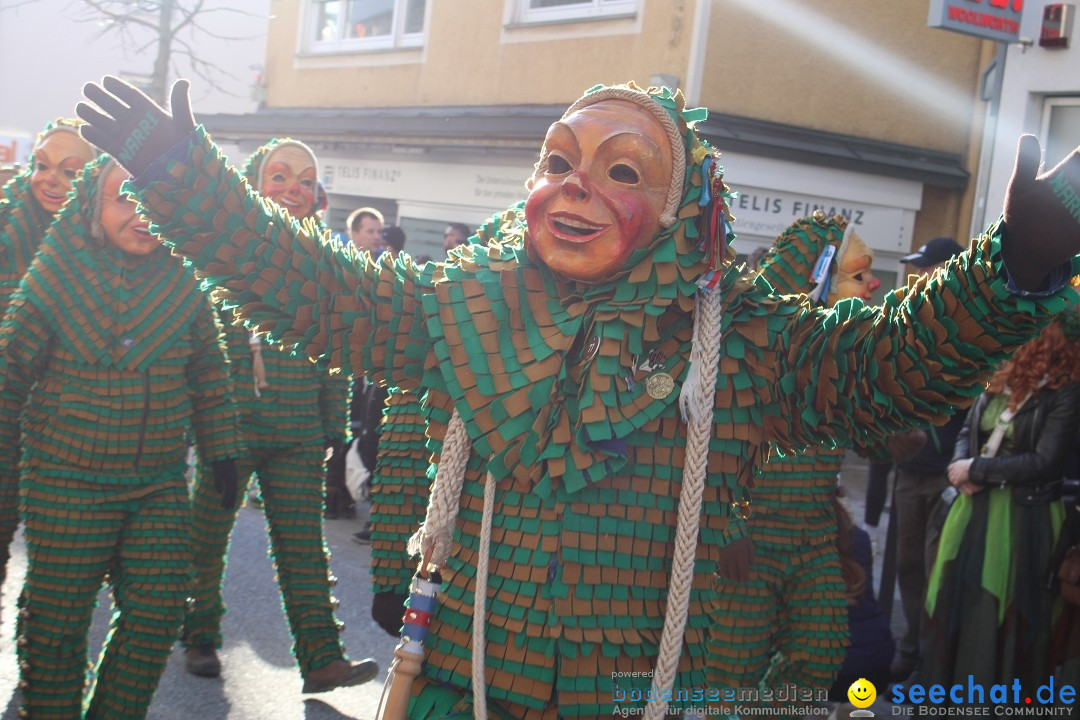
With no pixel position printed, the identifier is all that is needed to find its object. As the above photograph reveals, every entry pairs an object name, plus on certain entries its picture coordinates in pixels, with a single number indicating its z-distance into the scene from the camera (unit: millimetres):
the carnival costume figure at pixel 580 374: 2475
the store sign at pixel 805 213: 11477
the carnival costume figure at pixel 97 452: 3986
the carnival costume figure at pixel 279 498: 4957
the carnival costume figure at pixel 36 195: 5230
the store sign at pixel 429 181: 13023
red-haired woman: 4664
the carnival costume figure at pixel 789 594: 4594
